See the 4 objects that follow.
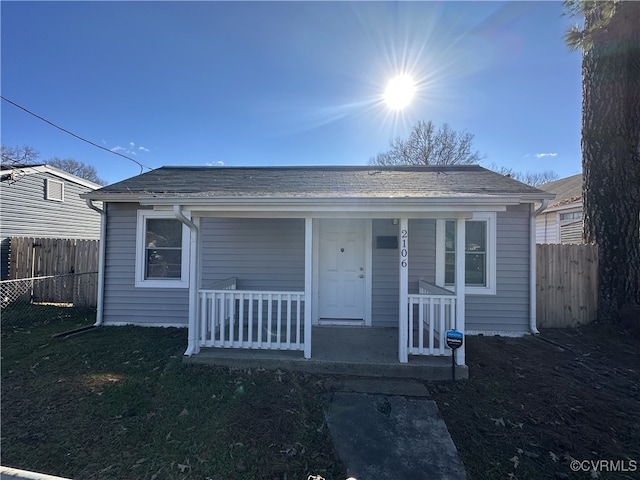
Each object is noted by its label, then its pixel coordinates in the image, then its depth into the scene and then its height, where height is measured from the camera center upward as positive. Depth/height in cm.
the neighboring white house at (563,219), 1033 +132
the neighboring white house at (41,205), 889 +133
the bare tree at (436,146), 2078 +750
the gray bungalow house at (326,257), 553 -17
